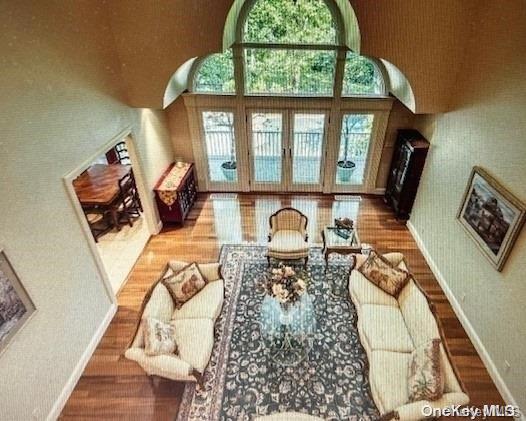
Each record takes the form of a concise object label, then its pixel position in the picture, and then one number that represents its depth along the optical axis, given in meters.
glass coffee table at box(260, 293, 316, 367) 3.97
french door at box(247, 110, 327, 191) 6.61
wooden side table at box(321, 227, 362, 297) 4.93
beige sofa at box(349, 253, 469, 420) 2.91
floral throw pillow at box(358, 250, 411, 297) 4.12
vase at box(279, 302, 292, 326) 4.32
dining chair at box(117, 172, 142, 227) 6.03
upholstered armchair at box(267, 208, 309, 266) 5.11
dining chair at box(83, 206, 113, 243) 6.04
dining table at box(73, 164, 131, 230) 5.68
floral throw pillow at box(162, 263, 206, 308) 4.14
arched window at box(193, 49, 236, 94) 6.12
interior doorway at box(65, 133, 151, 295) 5.46
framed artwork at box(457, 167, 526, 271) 3.47
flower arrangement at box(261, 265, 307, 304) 3.71
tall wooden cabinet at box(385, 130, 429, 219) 5.75
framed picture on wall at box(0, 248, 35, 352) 2.75
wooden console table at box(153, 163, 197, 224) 6.08
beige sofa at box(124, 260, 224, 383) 3.28
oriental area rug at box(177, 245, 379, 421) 3.45
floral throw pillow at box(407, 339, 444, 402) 2.88
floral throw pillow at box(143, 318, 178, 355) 3.31
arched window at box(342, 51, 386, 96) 6.05
